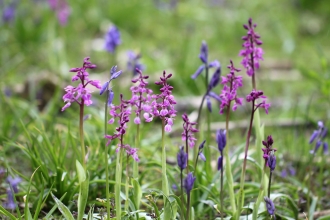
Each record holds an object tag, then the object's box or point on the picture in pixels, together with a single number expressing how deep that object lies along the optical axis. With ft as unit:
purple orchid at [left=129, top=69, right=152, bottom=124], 13.09
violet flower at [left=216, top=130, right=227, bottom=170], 13.99
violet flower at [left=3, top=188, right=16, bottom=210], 14.98
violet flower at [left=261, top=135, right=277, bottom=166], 13.26
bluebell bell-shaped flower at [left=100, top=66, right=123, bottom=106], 12.51
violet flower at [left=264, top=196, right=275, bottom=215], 13.38
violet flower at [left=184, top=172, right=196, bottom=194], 12.76
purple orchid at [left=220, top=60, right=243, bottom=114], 13.87
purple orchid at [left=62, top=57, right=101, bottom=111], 12.56
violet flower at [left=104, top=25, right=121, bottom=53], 24.15
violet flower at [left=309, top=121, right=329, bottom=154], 17.15
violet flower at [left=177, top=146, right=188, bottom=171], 12.85
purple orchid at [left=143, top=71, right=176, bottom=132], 12.62
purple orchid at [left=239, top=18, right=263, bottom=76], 14.94
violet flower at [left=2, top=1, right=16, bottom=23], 36.98
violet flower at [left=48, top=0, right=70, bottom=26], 38.34
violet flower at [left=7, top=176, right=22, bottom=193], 16.36
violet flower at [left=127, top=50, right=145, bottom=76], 23.99
